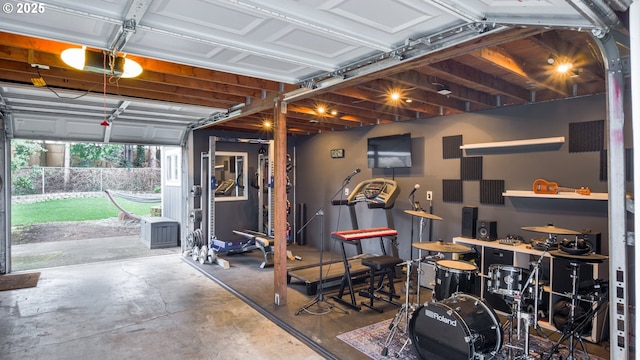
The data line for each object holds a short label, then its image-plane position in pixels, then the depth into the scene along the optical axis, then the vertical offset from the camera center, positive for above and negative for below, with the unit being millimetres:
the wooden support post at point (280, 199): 3990 -198
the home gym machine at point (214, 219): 6207 -723
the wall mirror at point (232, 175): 7379 +144
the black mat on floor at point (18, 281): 4841 -1423
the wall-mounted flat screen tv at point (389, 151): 5477 +485
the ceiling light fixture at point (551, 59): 2827 +975
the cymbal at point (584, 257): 2920 -647
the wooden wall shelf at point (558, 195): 3439 -156
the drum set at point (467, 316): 2521 -1026
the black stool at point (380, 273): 3824 -1110
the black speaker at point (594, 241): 3490 -605
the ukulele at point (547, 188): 3772 -82
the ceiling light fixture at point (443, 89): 3592 +941
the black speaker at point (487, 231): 4195 -601
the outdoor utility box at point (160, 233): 7590 -1122
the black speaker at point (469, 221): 4434 -509
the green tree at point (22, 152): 11477 +1011
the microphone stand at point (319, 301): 3958 -1428
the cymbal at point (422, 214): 3809 -367
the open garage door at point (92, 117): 4477 +1046
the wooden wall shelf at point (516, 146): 3914 +426
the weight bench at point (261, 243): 5959 -1077
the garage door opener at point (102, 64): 2559 +896
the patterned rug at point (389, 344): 2936 -1454
